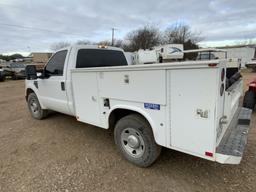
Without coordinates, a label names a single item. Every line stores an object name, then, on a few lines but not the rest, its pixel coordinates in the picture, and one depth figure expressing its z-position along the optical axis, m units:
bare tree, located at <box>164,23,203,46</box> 43.16
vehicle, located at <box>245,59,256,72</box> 20.44
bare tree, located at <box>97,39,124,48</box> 46.41
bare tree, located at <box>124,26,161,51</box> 40.94
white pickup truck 2.03
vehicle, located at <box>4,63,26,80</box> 21.70
